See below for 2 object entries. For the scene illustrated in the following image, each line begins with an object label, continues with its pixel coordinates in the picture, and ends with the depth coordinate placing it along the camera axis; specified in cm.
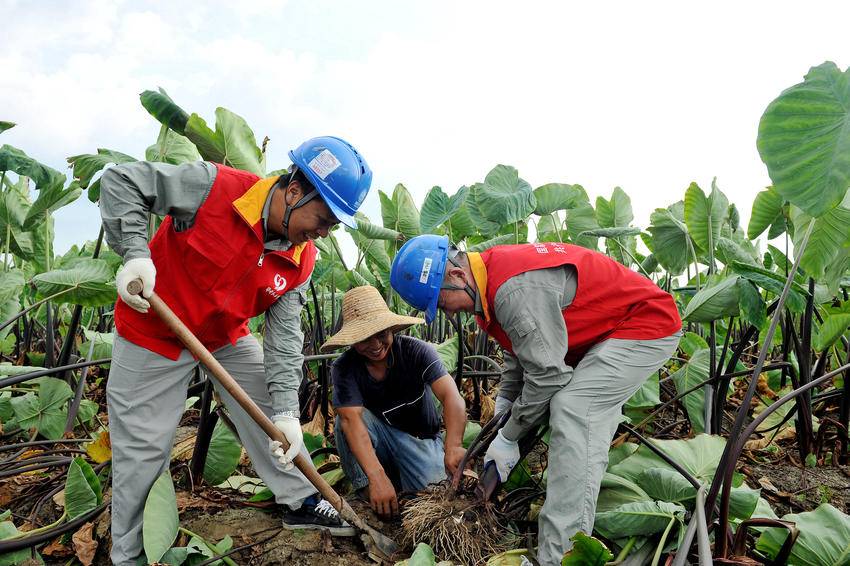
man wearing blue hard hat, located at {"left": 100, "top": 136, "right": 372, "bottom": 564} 220
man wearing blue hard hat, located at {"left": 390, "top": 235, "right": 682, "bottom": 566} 213
